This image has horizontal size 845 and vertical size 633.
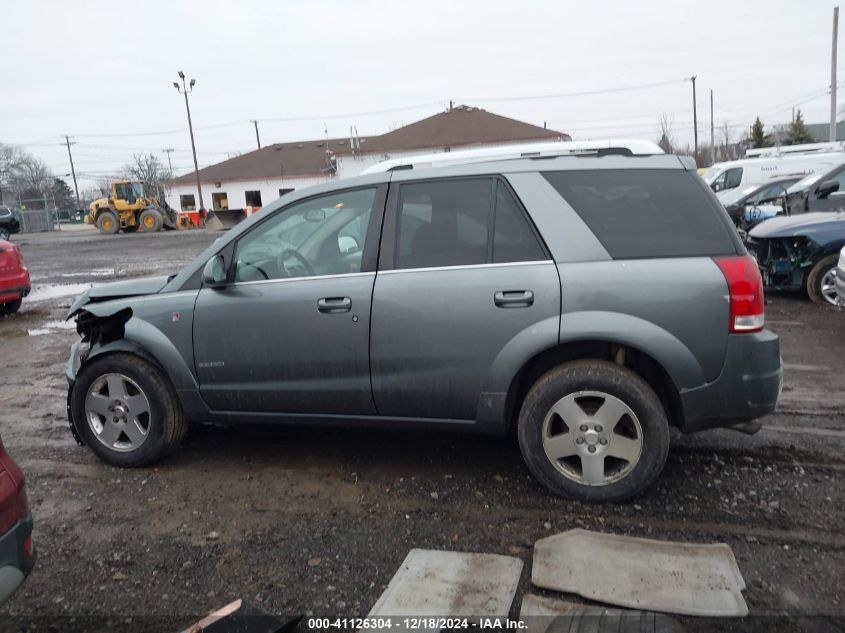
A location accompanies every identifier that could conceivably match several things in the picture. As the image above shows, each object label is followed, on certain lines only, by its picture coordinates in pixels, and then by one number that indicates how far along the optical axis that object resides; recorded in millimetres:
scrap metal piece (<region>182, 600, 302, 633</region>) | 2656
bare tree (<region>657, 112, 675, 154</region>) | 66000
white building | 44594
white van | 19453
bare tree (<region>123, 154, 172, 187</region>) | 85525
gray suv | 3549
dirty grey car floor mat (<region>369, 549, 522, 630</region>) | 2861
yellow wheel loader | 37969
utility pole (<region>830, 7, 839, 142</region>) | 31969
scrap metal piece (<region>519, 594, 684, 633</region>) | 2676
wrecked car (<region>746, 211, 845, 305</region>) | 8781
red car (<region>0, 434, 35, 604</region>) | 2406
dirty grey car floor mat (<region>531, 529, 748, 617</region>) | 2838
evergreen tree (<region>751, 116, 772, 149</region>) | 53969
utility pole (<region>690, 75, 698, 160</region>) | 56250
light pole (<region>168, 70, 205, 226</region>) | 44719
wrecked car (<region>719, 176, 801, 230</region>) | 13414
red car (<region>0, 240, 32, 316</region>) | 10272
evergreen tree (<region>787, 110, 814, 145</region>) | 53219
